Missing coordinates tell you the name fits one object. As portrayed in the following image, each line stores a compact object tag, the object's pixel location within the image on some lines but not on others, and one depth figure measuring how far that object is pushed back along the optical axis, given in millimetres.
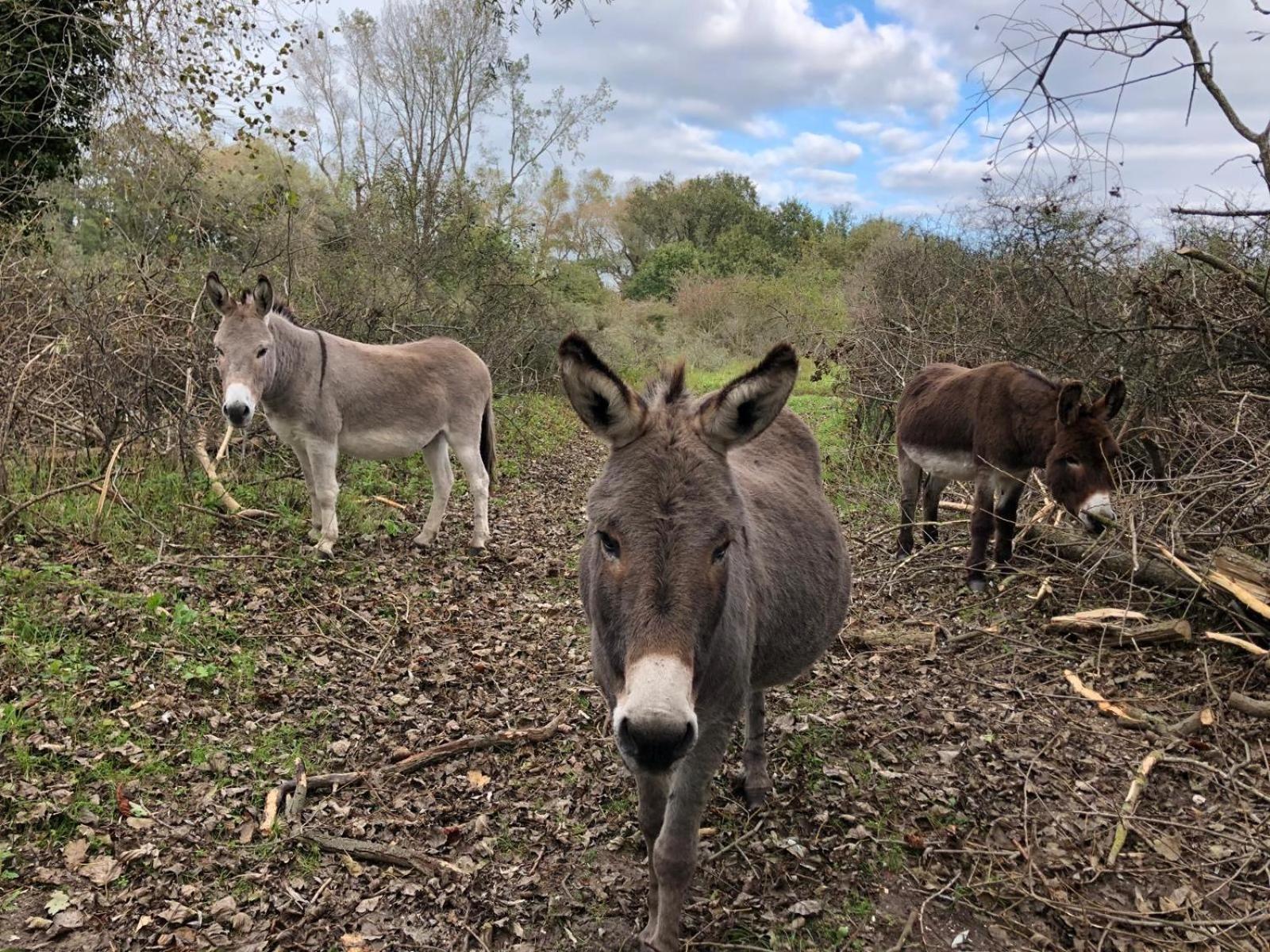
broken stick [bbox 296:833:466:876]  3180
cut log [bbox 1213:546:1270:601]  4332
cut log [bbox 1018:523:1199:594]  4879
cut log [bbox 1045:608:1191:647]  4660
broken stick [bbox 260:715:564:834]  3467
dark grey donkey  1877
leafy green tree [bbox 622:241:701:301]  38250
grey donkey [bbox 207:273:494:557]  6059
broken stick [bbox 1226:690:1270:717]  3875
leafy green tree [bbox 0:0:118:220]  6219
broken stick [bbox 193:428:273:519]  6609
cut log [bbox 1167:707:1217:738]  3920
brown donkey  5520
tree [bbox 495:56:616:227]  18859
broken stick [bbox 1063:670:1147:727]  4098
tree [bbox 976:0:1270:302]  3750
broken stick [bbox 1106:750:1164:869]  3162
